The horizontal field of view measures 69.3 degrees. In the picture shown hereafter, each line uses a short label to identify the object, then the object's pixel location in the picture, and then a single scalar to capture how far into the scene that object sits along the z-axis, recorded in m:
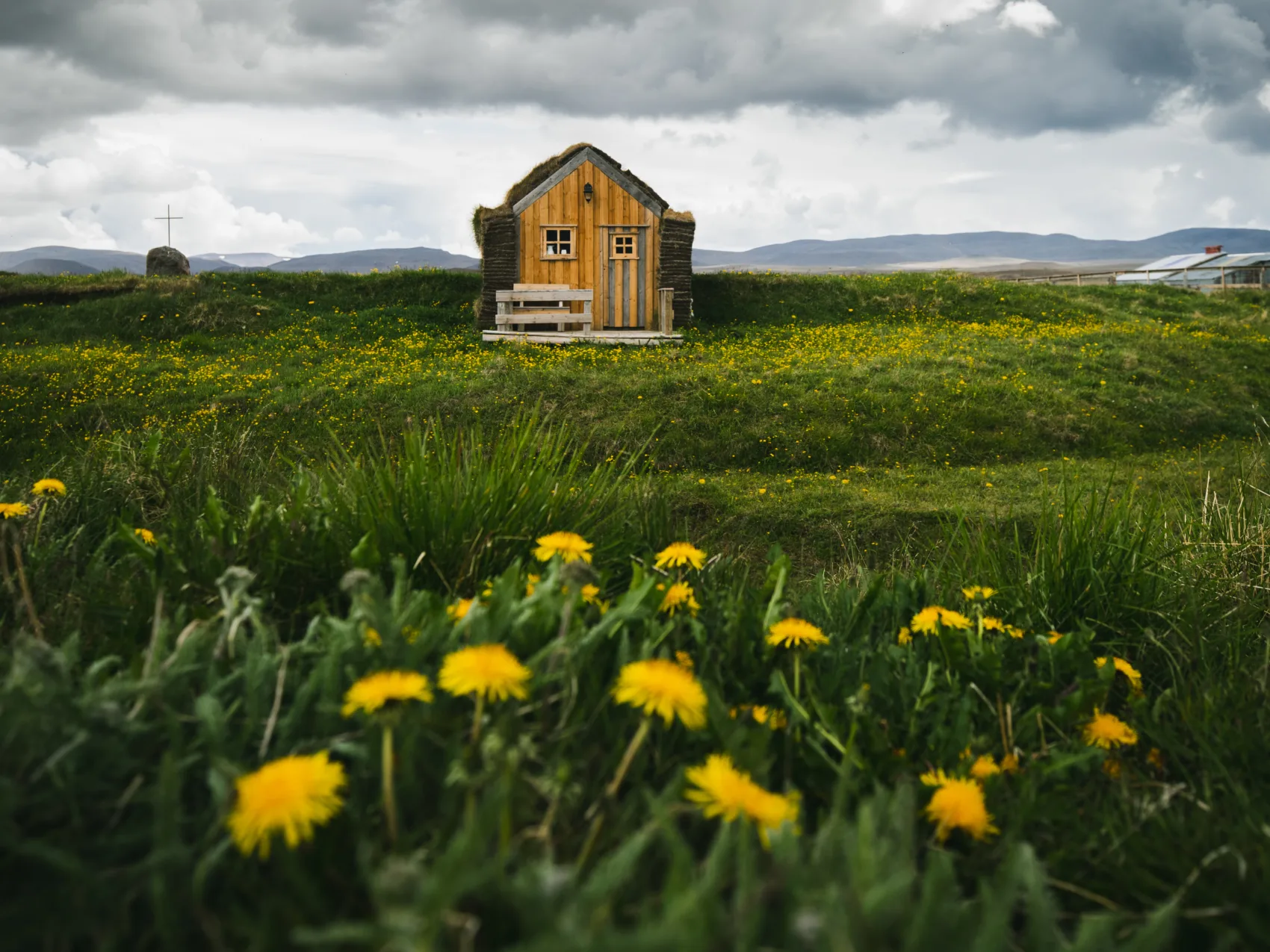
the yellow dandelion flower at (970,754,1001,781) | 1.64
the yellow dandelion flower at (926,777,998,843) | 1.41
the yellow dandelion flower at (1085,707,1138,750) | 1.90
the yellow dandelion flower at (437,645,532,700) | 1.25
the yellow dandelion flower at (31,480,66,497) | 2.55
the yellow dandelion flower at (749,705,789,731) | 1.63
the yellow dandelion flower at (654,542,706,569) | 2.14
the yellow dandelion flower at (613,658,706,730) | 1.25
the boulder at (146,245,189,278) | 25.03
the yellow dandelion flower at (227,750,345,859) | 1.00
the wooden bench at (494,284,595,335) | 18.28
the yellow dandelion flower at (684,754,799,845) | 1.10
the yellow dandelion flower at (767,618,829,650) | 1.83
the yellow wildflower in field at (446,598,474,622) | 1.74
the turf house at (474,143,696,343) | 18.86
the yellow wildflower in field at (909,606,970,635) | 2.20
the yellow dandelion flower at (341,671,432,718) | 1.22
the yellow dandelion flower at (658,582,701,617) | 2.02
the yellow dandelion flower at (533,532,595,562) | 2.00
